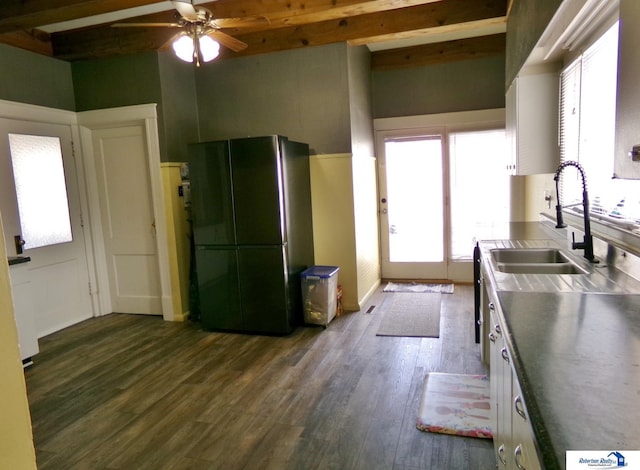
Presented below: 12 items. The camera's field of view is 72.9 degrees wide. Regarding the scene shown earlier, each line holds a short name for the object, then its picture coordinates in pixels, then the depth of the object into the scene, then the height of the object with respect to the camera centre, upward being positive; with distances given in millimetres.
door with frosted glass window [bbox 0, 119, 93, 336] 4012 -128
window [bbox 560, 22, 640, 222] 2232 +295
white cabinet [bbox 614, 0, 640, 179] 1272 +241
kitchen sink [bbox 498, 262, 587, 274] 2250 -484
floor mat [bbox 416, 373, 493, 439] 2412 -1352
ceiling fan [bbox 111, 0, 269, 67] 2775 +1125
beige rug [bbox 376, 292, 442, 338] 3994 -1332
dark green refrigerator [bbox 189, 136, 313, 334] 3910 -369
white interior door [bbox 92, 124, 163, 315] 4688 -197
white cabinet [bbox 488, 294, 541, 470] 1108 -748
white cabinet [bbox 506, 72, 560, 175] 3152 +374
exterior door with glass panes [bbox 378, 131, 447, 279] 5574 -266
